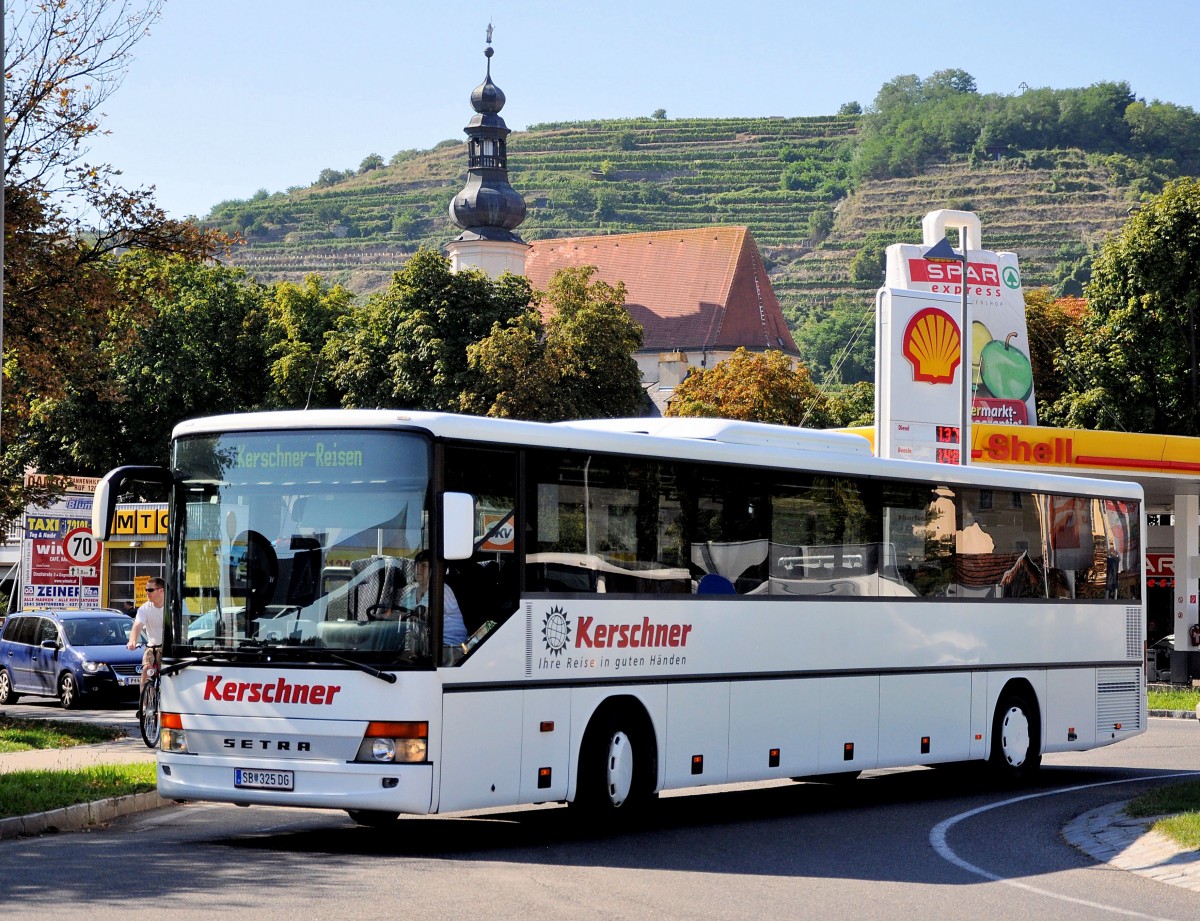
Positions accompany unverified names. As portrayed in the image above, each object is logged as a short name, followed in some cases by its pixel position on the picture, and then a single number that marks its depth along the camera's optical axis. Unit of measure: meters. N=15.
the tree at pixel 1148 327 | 47.44
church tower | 98.38
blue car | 27.72
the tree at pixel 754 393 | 65.12
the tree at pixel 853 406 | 68.75
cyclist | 20.48
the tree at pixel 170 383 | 64.38
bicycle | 19.77
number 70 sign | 32.22
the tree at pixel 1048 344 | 57.00
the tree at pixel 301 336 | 65.62
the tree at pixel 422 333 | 61.25
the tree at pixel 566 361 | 57.62
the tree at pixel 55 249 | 23.11
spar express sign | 33.66
